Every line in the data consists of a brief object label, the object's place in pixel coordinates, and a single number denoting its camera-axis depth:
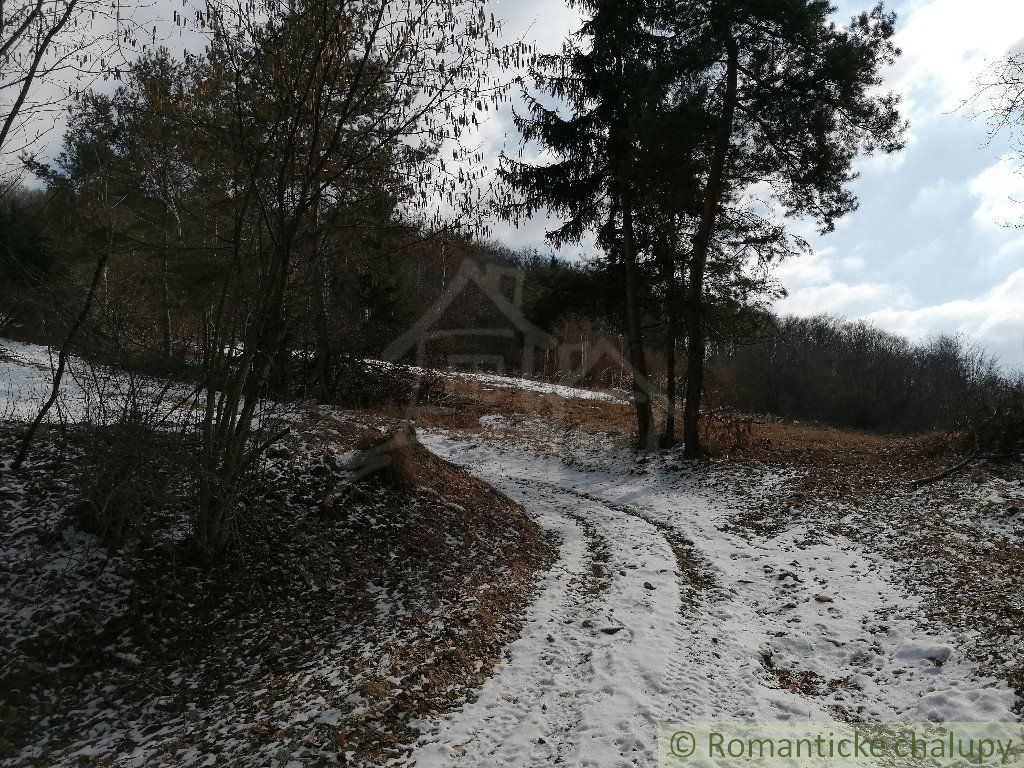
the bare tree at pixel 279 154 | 5.80
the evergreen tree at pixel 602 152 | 13.59
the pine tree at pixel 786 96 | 11.25
